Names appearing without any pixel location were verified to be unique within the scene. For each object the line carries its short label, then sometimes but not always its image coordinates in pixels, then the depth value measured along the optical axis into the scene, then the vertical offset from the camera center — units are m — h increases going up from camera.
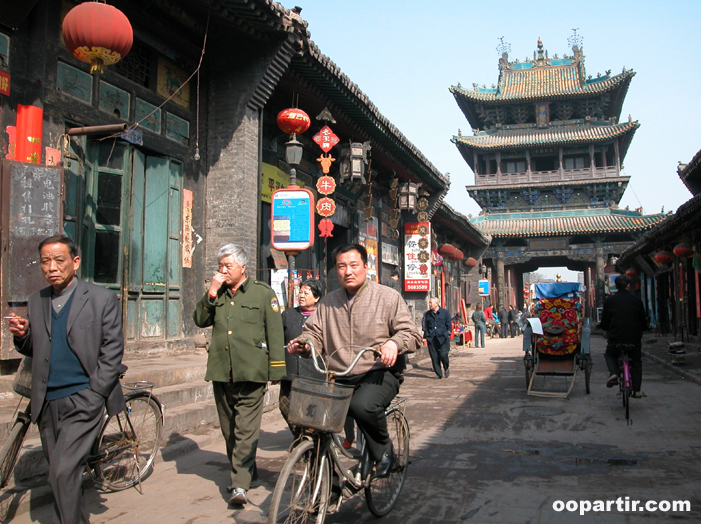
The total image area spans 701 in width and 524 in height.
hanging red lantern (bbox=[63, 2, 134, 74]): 5.70 +2.62
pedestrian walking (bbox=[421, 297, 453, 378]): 11.32 -0.54
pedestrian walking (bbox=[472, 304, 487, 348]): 20.92 -0.76
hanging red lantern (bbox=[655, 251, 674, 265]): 18.97 +1.39
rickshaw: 8.95 -0.61
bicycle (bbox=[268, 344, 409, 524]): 3.09 -0.84
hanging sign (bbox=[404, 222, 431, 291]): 18.62 +1.42
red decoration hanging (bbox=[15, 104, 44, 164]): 6.27 +1.79
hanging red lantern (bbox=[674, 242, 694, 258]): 16.20 +1.37
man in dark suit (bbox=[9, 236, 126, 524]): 3.20 -0.33
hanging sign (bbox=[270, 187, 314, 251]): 9.60 +1.34
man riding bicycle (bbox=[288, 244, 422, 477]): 3.50 -0.21
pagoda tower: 33.09 +8.10
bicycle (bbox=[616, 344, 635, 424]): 6.98 -0.88
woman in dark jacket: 4.98 -0.17
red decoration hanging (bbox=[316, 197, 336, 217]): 11.41 +1.83
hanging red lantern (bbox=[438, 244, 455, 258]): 23.31 +2.02
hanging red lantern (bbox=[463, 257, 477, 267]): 28.92 +1.92
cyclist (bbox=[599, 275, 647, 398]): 7.59 -0.33
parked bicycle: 3.61 -0.98
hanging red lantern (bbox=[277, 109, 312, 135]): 9.55 +2.93
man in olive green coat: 4.17 -0.35
